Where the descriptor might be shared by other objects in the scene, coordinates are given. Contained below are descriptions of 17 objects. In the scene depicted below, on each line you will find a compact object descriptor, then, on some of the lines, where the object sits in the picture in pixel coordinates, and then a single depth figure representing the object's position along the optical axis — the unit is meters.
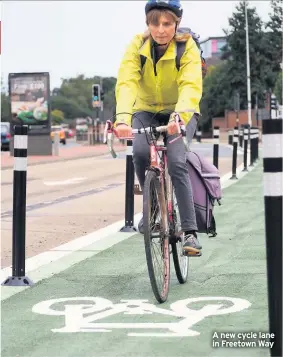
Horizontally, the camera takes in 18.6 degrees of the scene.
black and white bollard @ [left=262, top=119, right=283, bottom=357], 3.71
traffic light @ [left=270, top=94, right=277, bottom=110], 36.62
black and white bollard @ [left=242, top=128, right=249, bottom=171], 21.24
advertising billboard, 33.41
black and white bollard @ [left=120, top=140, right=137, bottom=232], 9.14
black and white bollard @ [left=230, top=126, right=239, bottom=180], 18.12
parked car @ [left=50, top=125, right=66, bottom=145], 69.24
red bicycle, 5.16
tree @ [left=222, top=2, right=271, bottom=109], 97.94
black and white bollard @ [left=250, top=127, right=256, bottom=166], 23.23
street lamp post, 65.71
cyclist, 5.41
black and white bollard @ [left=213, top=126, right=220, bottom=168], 16.03
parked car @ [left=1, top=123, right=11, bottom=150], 44.11
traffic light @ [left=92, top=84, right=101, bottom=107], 51.59
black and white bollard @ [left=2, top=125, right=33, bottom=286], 5.85
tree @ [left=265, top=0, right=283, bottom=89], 99.44
